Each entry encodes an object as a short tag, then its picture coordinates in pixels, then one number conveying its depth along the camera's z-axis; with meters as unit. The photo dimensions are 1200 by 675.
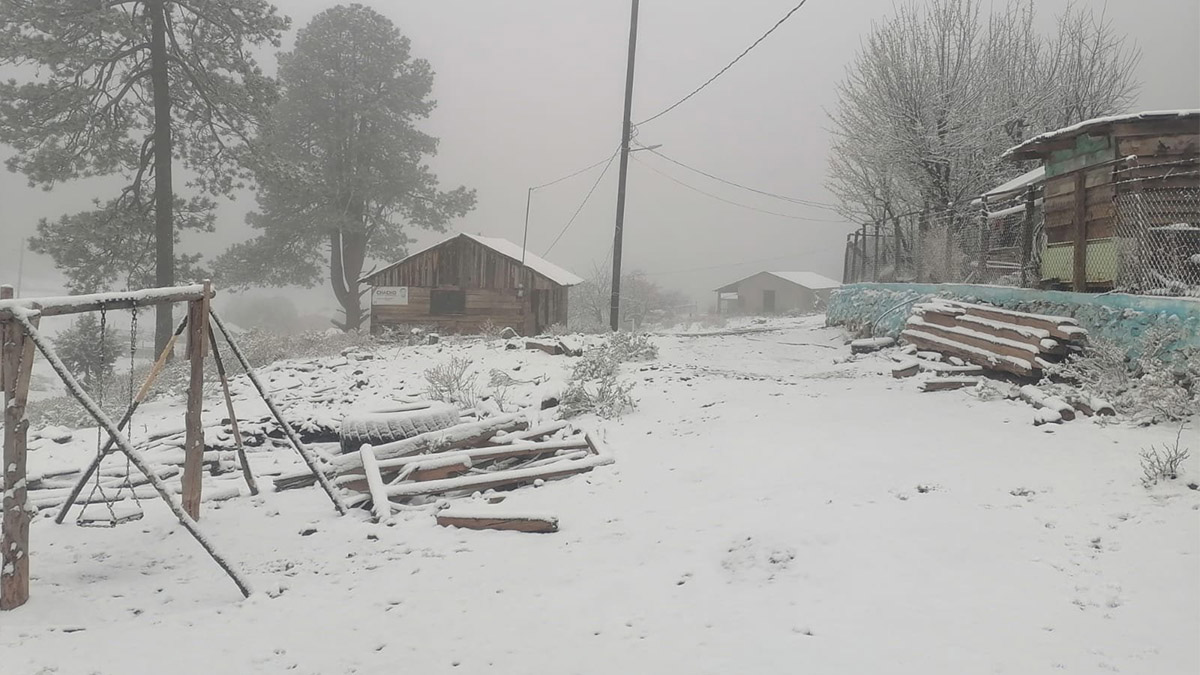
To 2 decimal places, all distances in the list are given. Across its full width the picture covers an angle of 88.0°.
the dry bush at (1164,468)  4.84
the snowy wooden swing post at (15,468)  4.22
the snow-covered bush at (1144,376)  6.16
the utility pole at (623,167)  19.28
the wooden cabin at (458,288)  24.05
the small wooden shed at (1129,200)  8.84
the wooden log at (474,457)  6.87
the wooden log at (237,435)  6.07
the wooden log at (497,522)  5.48
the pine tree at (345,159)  27.72
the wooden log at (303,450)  6.05
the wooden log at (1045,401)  6.70
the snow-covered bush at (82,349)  20.42
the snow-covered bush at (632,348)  14.13
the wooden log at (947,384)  8.62
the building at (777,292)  55.24
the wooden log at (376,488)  6.02
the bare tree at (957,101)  19.48
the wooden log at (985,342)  8.40
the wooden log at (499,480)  6.47
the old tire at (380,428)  7.73
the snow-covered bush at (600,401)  9.35
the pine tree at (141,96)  15.22
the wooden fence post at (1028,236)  12.51
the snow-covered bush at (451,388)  10.44
